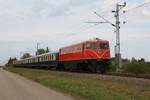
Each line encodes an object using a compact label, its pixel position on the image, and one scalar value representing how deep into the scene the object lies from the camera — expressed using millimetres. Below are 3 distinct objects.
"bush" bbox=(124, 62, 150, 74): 23745
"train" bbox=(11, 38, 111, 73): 22311
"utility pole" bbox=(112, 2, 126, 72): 24376
